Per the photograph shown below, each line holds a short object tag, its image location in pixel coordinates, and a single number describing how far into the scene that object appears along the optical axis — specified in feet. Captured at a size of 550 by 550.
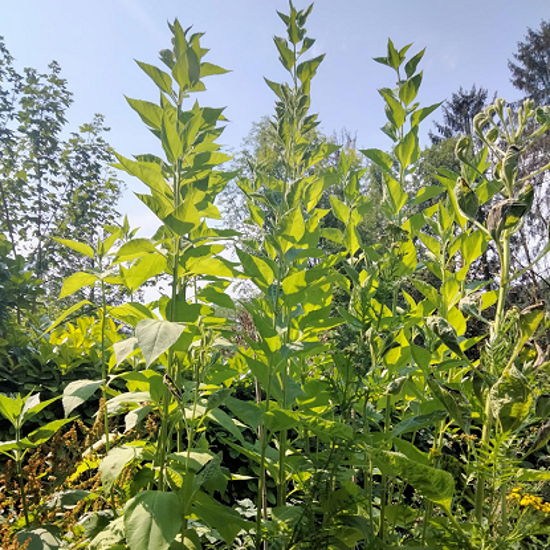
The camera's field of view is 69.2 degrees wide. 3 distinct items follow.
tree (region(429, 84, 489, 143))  74.69
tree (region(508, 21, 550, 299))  65.82
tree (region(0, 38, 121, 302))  24.27
